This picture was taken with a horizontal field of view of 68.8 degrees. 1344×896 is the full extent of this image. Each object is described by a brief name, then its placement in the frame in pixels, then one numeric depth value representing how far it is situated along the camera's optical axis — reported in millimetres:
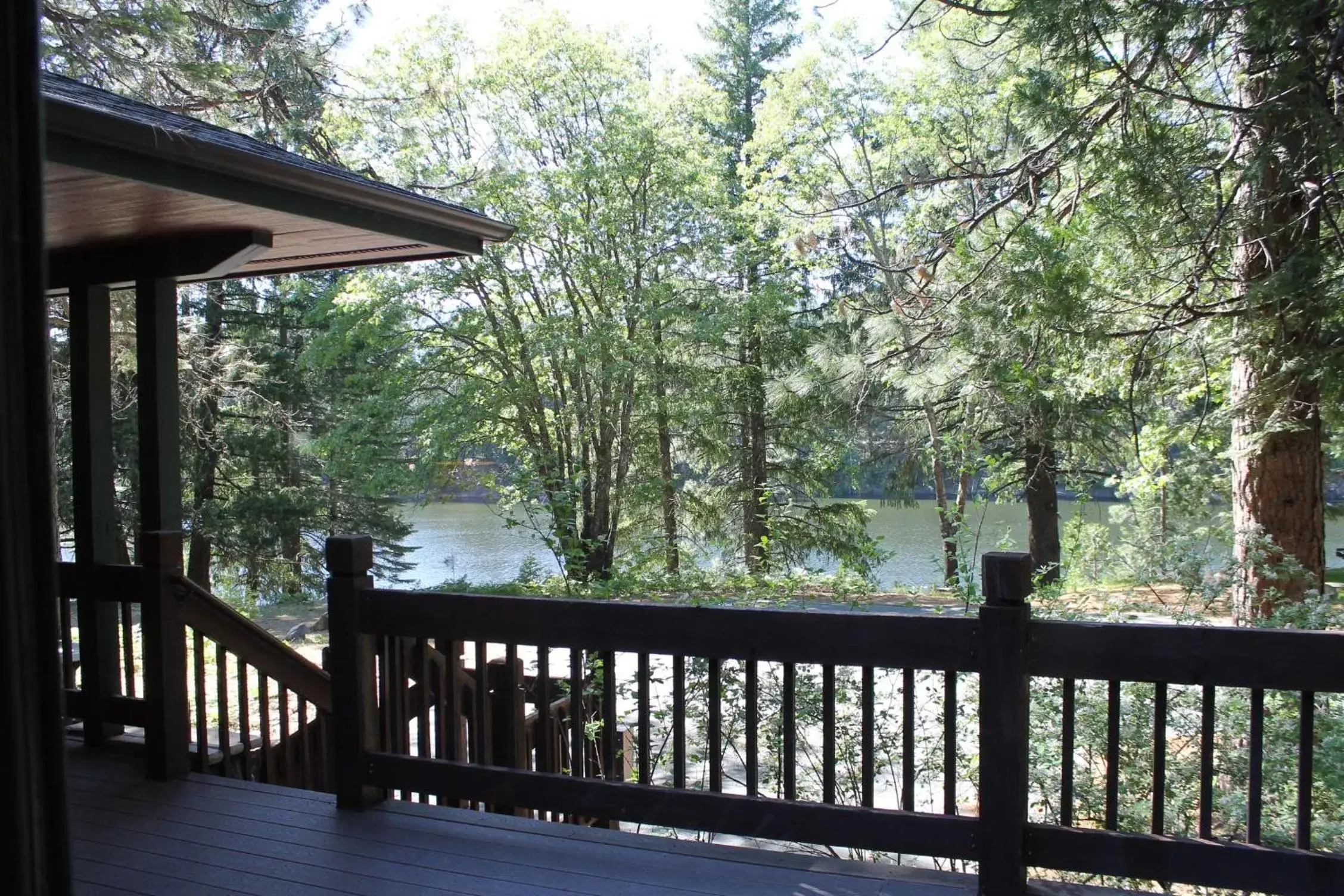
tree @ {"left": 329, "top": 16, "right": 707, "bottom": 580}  14891
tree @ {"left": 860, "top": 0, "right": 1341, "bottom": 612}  4977
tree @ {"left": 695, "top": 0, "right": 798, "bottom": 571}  16516
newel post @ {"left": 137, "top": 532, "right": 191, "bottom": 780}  3848
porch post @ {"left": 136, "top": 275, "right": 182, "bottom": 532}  4273
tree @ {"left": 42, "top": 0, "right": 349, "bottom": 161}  7203
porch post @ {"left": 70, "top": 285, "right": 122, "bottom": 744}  4242
